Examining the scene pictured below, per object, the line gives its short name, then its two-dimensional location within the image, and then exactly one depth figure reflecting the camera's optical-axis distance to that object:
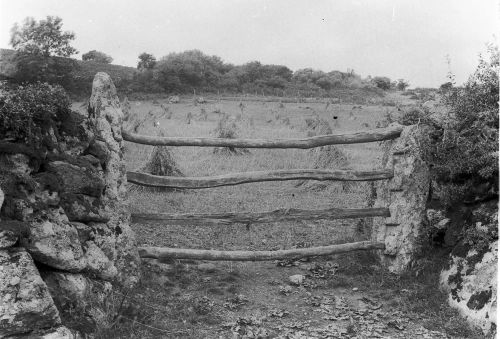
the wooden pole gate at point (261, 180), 5.36
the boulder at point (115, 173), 4.76
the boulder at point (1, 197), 3.37
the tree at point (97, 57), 26.75
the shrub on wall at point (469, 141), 5.07
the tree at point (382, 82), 35.08
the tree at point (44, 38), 15.54
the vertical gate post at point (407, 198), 5.59
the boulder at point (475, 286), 4.43
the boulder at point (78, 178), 4.11
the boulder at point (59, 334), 3.26
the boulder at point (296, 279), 5.52
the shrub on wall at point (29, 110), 3.77
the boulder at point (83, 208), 4.20
